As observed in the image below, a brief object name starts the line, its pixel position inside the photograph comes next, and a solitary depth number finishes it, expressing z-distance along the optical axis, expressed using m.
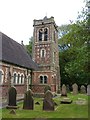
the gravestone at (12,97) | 7.41
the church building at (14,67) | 9.66
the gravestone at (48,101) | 7.13
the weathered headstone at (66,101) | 9.03
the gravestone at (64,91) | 13.40
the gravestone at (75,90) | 15.32
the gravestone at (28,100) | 7.24
